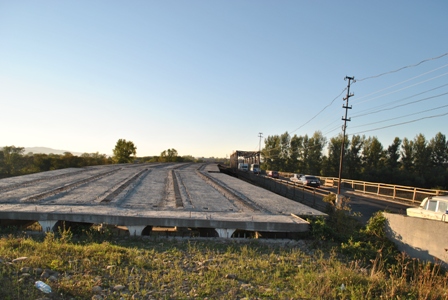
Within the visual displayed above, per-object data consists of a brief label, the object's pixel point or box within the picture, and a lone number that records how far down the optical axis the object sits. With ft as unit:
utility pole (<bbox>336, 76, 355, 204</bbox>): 96.34
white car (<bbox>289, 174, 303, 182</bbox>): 144.44
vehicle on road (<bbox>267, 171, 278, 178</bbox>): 191.52
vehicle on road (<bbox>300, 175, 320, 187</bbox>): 121.68
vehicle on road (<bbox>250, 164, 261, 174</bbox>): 221.91
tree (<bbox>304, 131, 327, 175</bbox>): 285.84
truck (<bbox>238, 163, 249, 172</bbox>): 244.22
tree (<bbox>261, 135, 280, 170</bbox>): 334.24
